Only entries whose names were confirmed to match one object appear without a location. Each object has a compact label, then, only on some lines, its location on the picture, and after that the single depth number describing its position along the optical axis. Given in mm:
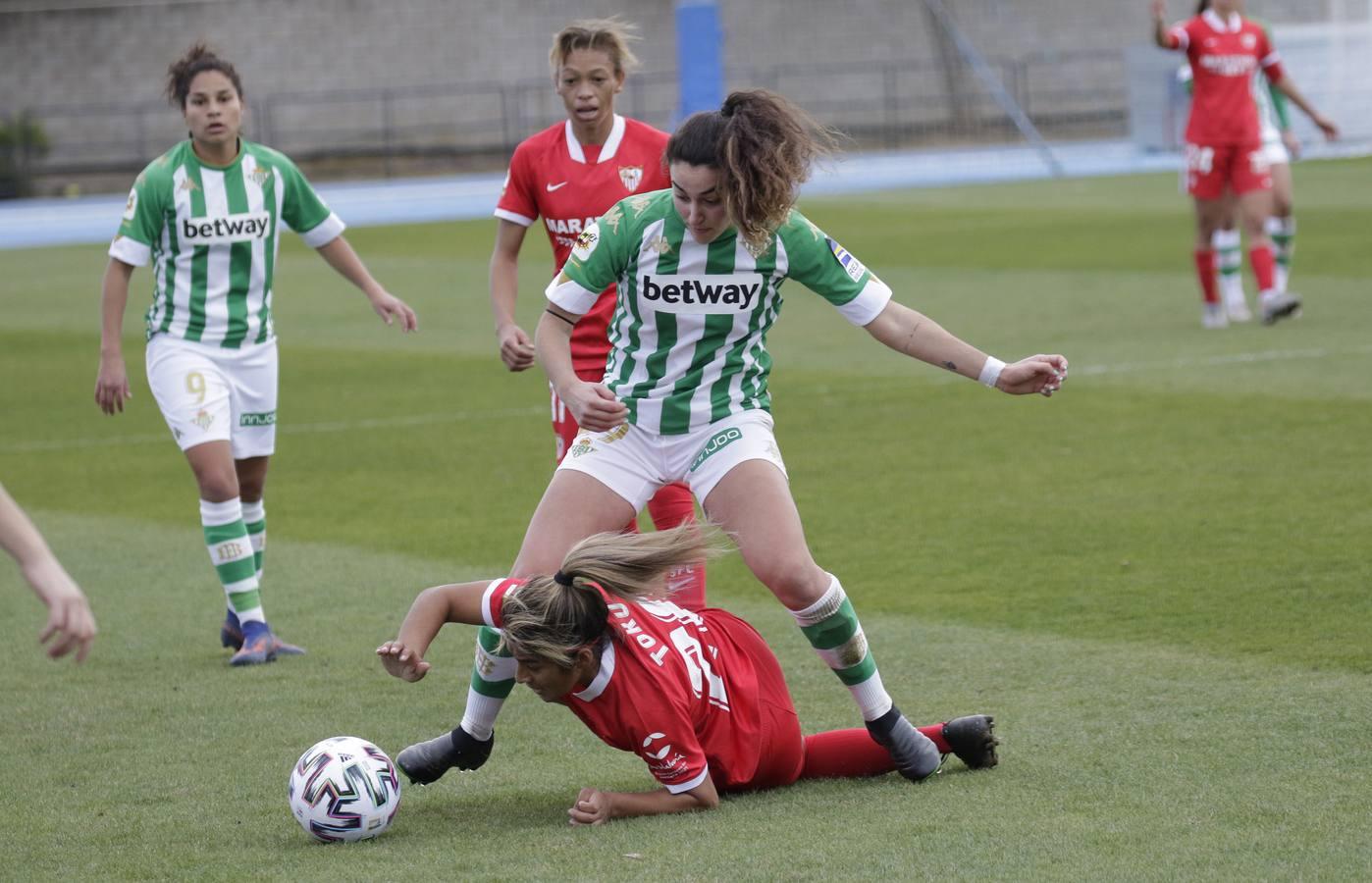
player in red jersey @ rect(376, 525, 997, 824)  9289
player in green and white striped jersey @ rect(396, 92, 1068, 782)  9867
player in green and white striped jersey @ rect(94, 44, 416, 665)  13914
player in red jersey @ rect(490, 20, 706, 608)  12453
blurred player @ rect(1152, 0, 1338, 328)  28391
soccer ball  9422
